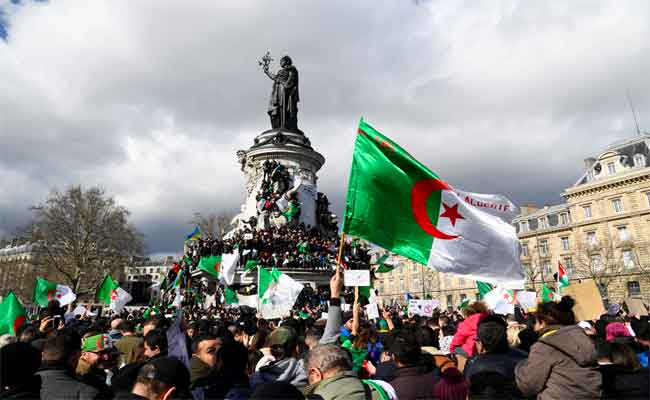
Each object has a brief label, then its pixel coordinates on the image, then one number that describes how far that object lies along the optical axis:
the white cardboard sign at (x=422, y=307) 11.84
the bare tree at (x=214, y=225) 51.09
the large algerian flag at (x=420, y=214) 5.83
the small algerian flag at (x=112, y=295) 14.23
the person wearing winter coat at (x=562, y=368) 2.94
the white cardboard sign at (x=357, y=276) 7.19
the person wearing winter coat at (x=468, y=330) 4.80
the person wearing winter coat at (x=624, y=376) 3.24
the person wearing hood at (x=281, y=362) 3.79
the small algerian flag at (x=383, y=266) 22.22
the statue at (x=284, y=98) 29.45
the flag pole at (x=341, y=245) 4.42
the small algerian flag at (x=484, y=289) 10.91
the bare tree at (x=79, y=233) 40.09
